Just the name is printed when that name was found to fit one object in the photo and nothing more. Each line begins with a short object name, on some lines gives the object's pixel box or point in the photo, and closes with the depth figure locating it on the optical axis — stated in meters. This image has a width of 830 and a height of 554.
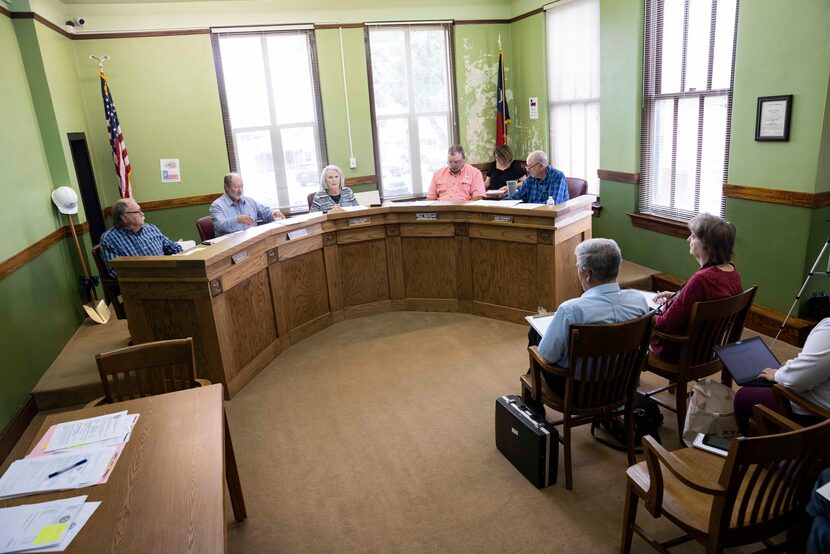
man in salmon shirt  5.80
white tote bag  2.64
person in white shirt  2.13
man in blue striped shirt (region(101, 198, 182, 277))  4.12
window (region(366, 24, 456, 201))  7.00
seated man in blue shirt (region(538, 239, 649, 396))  2.63
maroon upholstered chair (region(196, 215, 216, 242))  5.25
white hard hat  5.03
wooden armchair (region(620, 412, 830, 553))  1.72
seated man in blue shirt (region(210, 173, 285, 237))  4.91
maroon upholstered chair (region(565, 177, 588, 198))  5.60
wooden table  1.53
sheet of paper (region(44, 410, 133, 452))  2.04
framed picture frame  3.98
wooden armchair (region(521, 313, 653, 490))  2.49
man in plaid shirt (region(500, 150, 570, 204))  5.06
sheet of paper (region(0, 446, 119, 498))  1.79
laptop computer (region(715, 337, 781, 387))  2.54
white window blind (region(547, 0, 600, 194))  6.10
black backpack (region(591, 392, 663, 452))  3.02
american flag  5.93
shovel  5.16
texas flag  7.37
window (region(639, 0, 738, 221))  4.63
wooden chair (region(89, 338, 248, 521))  2.55
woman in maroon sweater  2.87
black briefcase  2.73
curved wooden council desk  3.74
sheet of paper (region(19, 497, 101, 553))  1.52
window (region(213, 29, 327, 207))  6.52
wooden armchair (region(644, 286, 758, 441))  2.81
